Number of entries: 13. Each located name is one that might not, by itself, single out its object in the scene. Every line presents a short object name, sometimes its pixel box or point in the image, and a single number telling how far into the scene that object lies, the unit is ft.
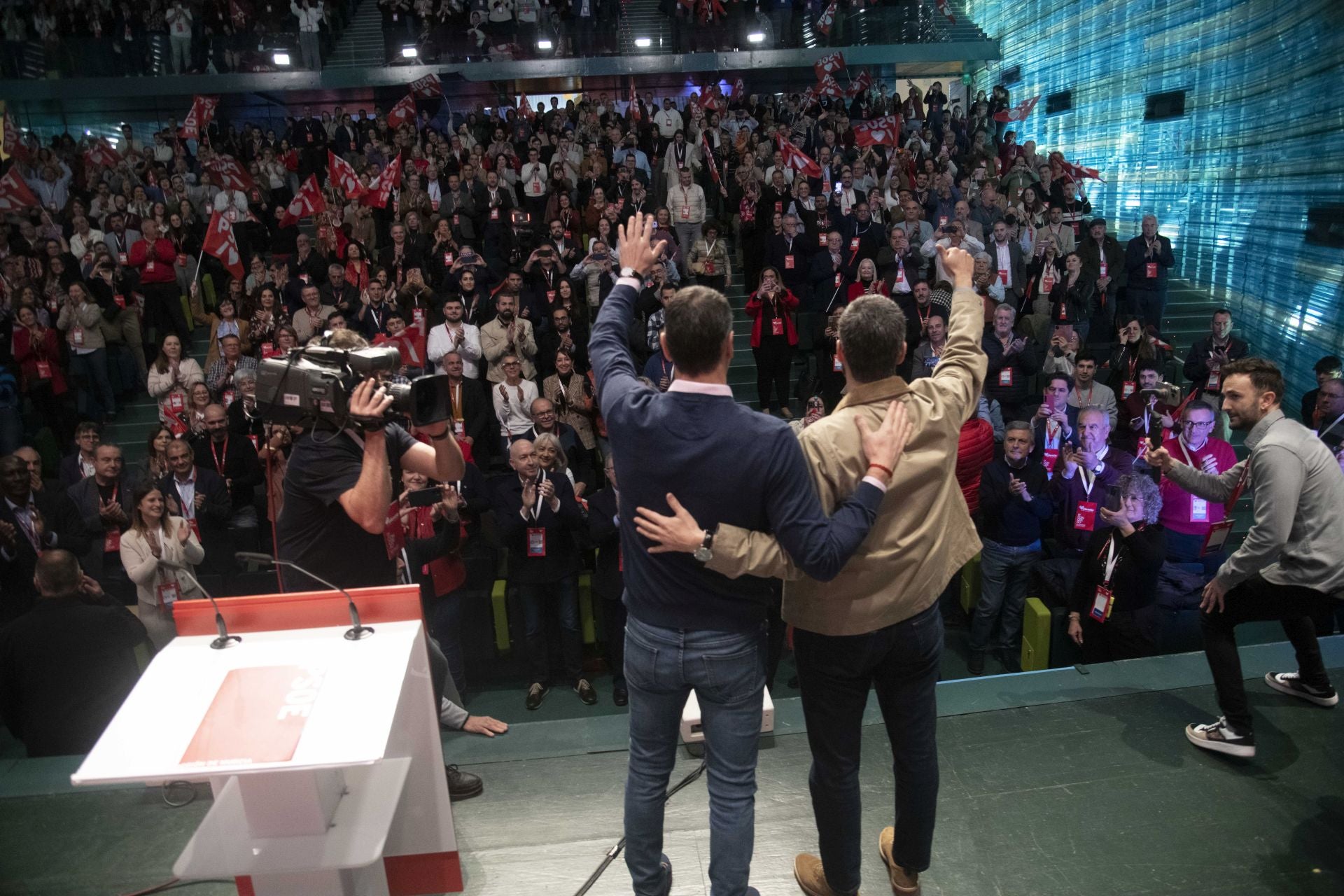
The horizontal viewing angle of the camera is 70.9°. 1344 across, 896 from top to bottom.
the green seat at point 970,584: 18.06
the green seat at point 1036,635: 16.29
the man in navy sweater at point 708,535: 6.35
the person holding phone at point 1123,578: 14.78
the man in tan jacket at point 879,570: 6.80
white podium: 5.57
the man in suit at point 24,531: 16.80
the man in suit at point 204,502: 18.74
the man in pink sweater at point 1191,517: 17.44
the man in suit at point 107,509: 18.48
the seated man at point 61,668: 11.96
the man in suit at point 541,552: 16.40
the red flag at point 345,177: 32.07
